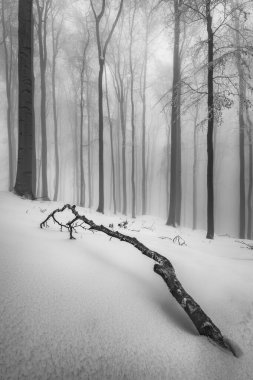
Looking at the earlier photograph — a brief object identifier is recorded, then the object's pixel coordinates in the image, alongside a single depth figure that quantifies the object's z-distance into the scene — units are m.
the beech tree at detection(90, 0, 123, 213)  10.15
